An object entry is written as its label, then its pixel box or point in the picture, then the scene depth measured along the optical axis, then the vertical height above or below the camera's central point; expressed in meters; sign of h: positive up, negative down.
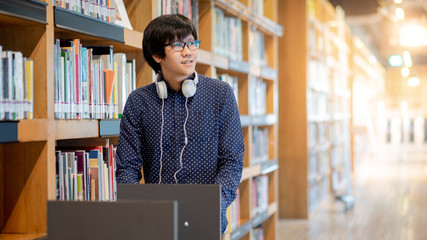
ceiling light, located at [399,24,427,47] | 14.79 +2.48
